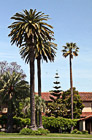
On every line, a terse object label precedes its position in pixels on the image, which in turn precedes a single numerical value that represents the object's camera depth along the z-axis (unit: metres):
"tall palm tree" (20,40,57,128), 48.72
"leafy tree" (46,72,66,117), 61.19
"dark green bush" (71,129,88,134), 54.59
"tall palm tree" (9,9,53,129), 44.12
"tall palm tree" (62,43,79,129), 63.84
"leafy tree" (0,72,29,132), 51.44
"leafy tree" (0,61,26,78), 69.06
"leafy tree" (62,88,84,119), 62.38
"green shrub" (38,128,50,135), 42.82
